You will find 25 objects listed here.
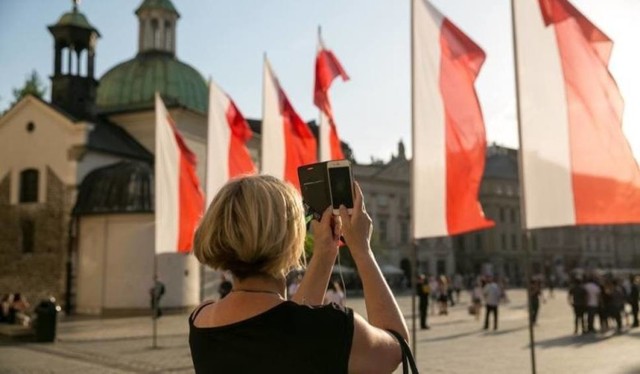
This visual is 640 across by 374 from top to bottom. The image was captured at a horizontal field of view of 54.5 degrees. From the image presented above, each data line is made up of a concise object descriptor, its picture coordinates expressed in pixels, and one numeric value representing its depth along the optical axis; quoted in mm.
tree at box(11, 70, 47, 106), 45344
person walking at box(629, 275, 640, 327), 23388
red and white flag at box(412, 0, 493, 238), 9859
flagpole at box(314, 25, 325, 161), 15164
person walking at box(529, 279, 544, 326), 23066
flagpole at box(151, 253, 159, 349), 17128
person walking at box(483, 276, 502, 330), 21922
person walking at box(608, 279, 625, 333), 21359
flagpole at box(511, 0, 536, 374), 7887
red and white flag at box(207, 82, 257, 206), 16969
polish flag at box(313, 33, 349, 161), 14969
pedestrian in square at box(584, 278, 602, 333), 20469
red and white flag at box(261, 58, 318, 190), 16391
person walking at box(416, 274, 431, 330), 21828
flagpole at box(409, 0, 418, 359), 9731
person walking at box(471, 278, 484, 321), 26297
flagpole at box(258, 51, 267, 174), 16734
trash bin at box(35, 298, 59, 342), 18953
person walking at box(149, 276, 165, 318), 18041
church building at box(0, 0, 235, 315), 31531
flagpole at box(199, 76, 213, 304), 16845
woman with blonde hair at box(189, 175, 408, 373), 2111
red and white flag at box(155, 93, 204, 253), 16812
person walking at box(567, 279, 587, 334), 20500
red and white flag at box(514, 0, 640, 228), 8203
